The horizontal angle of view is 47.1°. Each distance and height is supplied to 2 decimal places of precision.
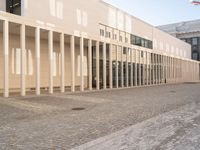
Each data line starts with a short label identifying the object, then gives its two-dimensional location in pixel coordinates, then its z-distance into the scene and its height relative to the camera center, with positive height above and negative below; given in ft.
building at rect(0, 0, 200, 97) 63.72 +11.03
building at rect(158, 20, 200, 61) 231.91 +42.72
